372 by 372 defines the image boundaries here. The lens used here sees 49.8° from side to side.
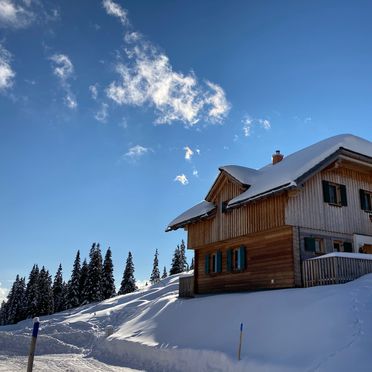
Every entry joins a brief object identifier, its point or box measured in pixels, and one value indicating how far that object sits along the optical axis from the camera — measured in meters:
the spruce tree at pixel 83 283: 61.16
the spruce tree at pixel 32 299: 65.12
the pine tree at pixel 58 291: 72.04
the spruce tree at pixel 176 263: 74.06
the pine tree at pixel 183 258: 75.19
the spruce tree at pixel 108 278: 64.44
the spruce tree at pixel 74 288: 60.91
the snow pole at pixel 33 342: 6.91
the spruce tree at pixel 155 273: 83.91
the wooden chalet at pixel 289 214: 18.58
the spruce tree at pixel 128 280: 70.62
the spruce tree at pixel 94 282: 61.47
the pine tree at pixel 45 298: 65.50
